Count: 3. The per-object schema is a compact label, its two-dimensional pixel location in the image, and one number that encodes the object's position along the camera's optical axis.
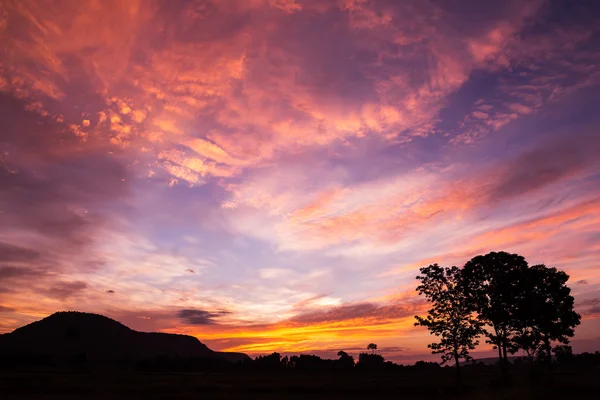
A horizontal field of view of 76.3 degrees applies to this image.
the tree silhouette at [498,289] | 48.66
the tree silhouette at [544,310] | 49.97
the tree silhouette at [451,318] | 45.88
